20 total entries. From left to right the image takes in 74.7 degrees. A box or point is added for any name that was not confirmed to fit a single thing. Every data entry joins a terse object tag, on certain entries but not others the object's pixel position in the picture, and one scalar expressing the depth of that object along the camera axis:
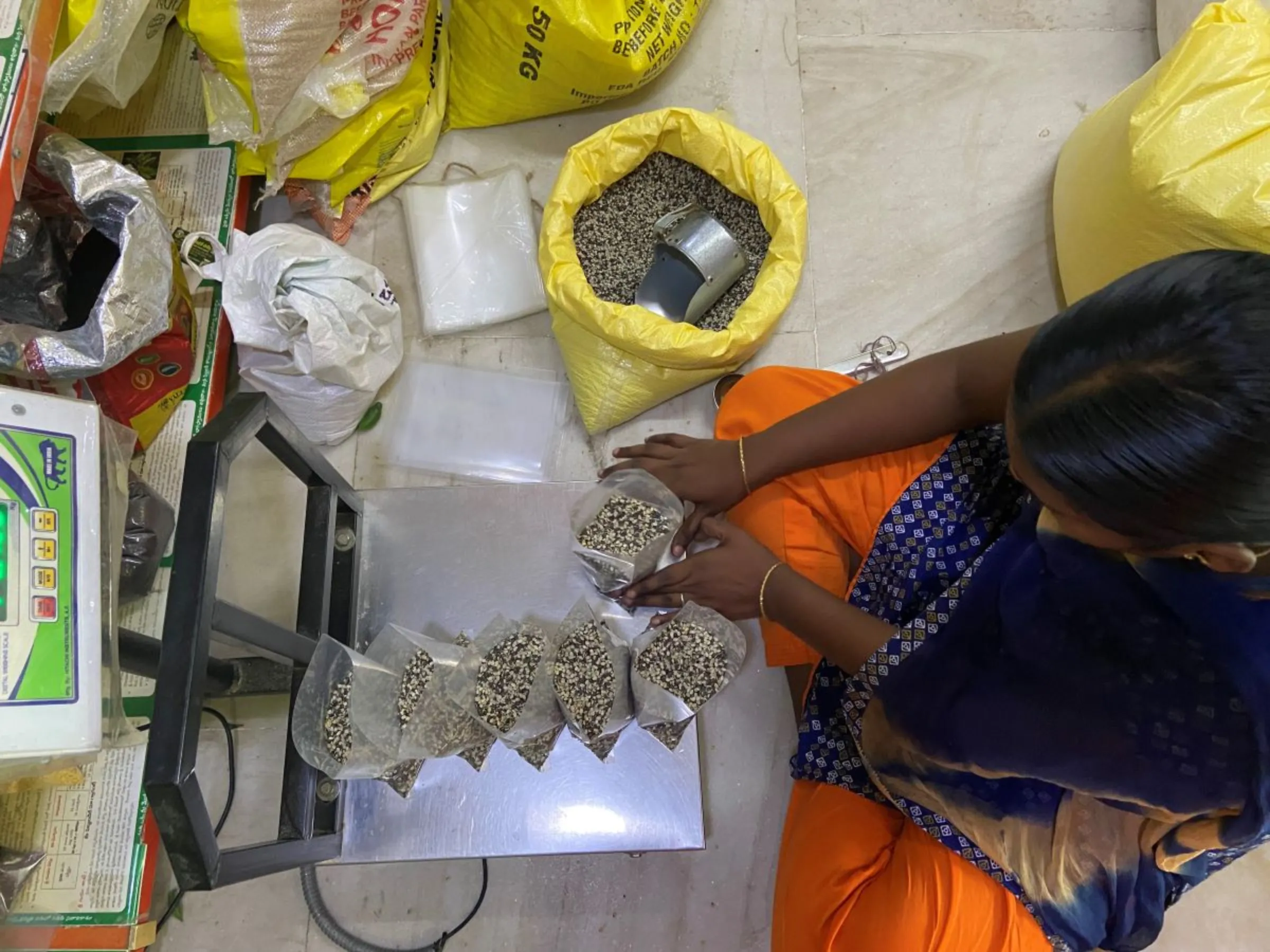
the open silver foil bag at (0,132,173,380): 0.92
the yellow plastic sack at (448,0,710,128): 1.12
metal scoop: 1.14
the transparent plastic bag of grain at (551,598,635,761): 0.85
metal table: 0.85
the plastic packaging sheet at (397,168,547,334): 1.28
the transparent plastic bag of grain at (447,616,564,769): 0.84
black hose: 1.11
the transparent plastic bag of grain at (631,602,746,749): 0.87
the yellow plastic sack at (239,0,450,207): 1.17
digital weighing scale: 0.65
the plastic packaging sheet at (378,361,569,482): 1.25
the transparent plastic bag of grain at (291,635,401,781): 0.82
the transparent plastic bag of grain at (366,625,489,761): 0.84
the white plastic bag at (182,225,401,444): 1.06
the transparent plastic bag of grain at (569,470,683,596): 0.95
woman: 0.44
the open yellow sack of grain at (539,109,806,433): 1.06
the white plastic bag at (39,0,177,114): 0.88
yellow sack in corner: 0.95
